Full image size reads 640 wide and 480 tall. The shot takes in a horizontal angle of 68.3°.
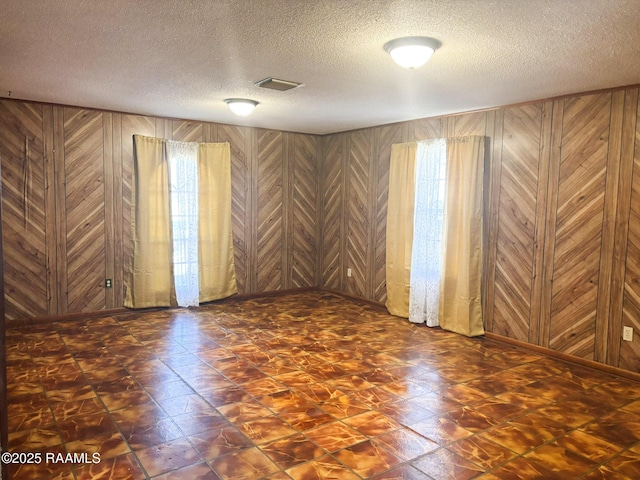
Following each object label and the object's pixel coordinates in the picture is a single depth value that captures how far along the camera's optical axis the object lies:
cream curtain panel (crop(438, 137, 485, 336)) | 5.11
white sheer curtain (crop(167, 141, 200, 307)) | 6.10
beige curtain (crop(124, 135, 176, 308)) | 5.84
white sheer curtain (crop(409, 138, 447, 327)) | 5.52
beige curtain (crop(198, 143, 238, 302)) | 6.32
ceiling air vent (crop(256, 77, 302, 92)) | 4.00
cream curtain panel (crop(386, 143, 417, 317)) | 5.86
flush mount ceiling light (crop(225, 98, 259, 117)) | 4.80
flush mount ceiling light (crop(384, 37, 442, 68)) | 2.95
